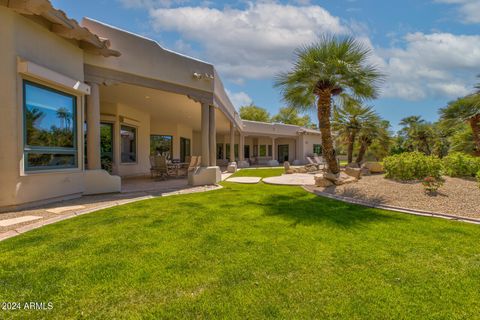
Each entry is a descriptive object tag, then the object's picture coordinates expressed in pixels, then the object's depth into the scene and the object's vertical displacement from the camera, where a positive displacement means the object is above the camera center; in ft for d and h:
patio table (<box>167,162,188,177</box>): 38.26 -1.70
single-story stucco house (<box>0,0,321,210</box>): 16.98 +6.21
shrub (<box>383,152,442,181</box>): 26.11 -1.32
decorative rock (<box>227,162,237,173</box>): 53.06 -2.80
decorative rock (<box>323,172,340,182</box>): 29.04 -2.51
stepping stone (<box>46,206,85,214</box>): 17.51 -4.05
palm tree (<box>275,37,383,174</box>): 24.94 +8.50
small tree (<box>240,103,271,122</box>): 155.52 +27.90
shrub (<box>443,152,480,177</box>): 28.35 -1.24
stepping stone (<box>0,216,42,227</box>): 14.30 -4.08
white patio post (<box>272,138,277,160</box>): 84.32 +2.49
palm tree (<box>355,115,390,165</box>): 54.60 +5.34
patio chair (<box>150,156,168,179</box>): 34.83 -1.41
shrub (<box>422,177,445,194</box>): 21.62 -2.69
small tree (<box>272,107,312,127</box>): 167.37 +25.84
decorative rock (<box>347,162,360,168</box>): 52.69 -2.12
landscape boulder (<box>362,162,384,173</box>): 37.19 -1.80
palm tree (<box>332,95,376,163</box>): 53.98 +7.45
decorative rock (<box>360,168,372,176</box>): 36.94 -2.60
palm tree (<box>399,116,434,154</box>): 82.17 +7.75
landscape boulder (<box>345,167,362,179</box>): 32.07 -2.30
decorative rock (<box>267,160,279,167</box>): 80.98 -2.58
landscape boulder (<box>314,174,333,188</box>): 29.35 -3.29
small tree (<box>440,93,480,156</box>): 43.29 +8.54
